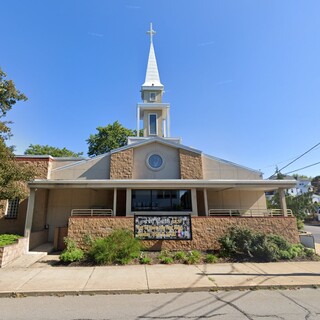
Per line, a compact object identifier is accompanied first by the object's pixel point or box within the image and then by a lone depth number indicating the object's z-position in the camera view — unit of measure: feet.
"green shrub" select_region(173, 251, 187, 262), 33.86
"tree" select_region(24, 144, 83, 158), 113.50
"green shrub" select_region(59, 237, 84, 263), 31.94
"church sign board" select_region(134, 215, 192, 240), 40.14
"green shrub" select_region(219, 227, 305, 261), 34.78
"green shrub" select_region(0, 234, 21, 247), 33.35
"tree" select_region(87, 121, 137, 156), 110.11
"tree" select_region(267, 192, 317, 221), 91.21
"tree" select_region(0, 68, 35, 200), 34.63
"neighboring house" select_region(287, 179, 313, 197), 223.77
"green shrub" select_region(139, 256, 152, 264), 32.32
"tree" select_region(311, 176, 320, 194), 215.76
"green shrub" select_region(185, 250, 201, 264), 32.45
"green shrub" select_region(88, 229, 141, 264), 31.89
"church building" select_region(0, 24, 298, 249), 40.65
